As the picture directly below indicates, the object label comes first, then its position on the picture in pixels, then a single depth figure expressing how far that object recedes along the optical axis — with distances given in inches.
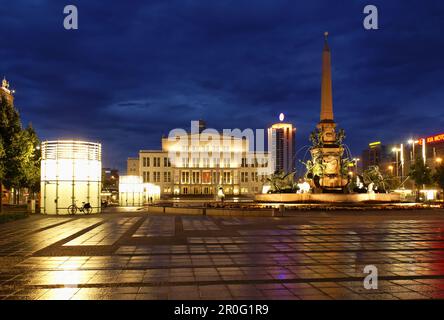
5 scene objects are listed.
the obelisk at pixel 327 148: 1748.3
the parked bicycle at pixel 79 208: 1537.9
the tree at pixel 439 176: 2659.9
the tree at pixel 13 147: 1582.2
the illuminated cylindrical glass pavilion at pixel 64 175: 1541.6
